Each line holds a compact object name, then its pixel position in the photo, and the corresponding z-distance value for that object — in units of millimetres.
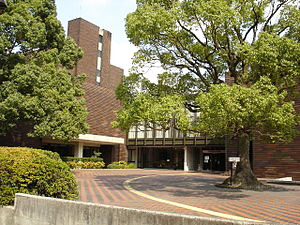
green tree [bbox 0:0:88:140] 15789
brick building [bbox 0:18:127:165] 28938
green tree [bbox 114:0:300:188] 9719
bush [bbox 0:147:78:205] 6492
